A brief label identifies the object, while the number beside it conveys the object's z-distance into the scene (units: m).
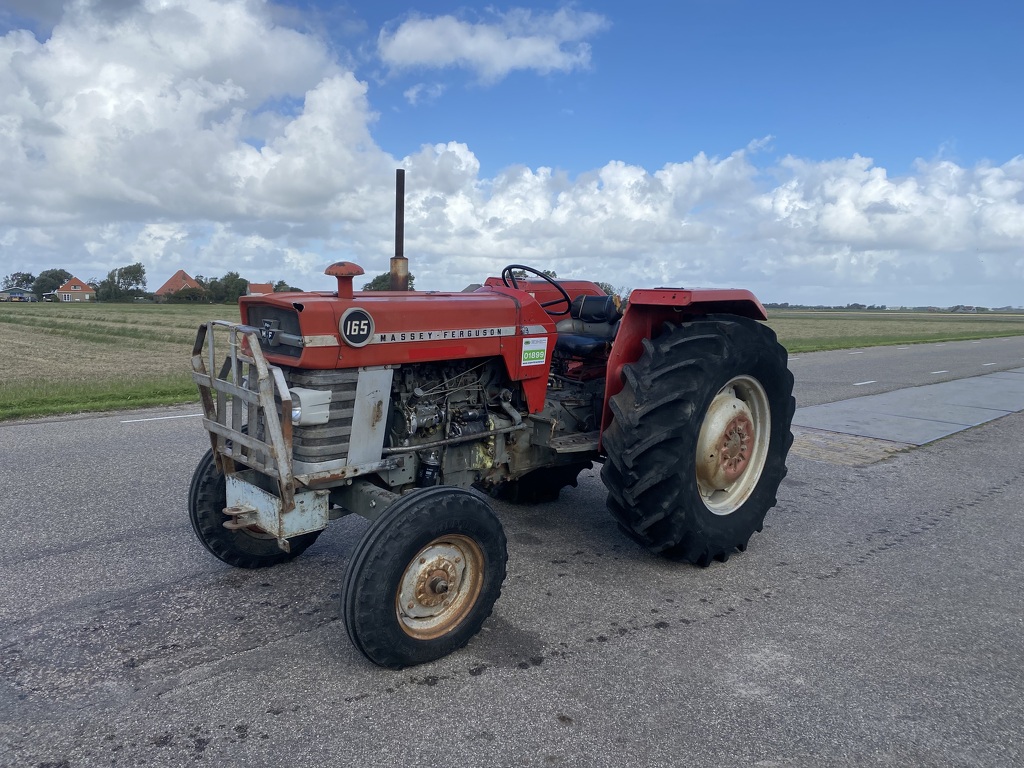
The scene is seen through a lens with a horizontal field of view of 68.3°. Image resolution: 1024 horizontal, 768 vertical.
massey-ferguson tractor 3.02
